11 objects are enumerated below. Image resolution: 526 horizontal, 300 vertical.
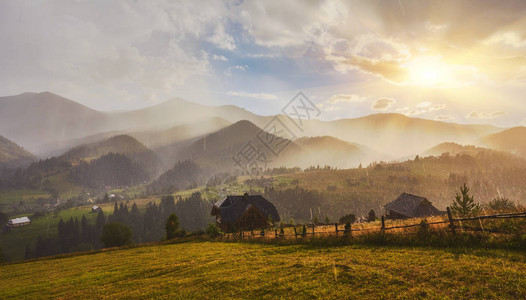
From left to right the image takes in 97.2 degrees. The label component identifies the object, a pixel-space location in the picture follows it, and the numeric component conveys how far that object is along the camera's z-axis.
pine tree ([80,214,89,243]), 196.75
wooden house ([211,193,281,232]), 71.31
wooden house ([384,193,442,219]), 67.62
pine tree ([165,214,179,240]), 73.50
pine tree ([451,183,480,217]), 33.06
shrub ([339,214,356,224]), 75.94
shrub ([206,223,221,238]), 54.25
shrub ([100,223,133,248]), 110.56
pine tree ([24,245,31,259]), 165.50
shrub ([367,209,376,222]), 65.71
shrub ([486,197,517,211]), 44.01
